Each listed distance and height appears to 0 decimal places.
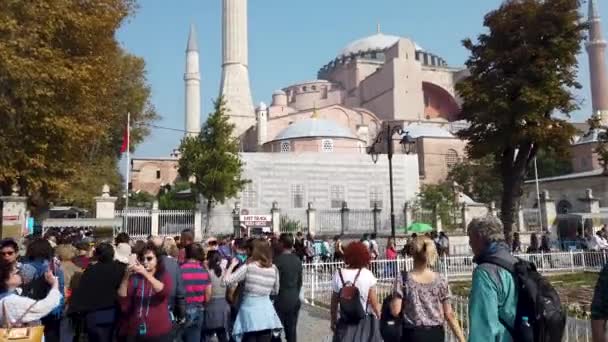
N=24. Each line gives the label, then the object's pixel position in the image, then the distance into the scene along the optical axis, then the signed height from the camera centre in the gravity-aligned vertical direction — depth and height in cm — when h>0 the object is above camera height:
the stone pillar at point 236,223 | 2307 +48
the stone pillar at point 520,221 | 2639 +40
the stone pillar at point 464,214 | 2712 +80
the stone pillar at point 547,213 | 2592 +73
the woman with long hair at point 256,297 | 474 -53
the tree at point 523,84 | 1700 +439
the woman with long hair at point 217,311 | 572 -75
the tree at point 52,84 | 1226 +346
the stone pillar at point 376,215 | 2526 +78
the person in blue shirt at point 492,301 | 280 -34
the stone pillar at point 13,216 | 1341 +55
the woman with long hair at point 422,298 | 397 -46
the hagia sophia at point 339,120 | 3541 +1069
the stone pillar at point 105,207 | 2233 +119
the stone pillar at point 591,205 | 2767 +113
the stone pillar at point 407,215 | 2800 +83
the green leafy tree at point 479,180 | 4051 +367
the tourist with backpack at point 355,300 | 441 -52
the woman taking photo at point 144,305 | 418 -50
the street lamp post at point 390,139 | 1631 +269
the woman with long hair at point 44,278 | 500 -35
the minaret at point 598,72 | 5381 +1463
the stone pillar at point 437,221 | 2716 +49
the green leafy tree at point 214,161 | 2658 +350
